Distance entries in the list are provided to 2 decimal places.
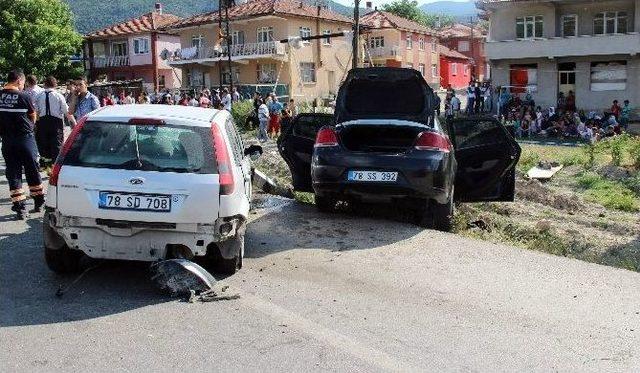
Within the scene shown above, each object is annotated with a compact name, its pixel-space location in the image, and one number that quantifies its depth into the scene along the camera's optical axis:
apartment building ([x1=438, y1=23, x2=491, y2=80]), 82.46
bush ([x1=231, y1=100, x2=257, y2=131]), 28.30
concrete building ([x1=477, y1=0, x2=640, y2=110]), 34.97
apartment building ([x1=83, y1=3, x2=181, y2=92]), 58.38
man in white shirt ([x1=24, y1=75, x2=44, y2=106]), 10.72
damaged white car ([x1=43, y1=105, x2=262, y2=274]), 5.66
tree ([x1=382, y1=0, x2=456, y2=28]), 84.38
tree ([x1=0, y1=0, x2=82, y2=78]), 50.12
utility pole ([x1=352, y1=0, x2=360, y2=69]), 25.20
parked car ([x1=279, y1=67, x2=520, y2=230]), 8.29
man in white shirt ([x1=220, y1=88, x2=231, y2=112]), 28.75
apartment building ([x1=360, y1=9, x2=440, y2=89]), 56.69
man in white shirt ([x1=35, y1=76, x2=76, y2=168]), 10.40
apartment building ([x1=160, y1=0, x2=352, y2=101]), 47.31
